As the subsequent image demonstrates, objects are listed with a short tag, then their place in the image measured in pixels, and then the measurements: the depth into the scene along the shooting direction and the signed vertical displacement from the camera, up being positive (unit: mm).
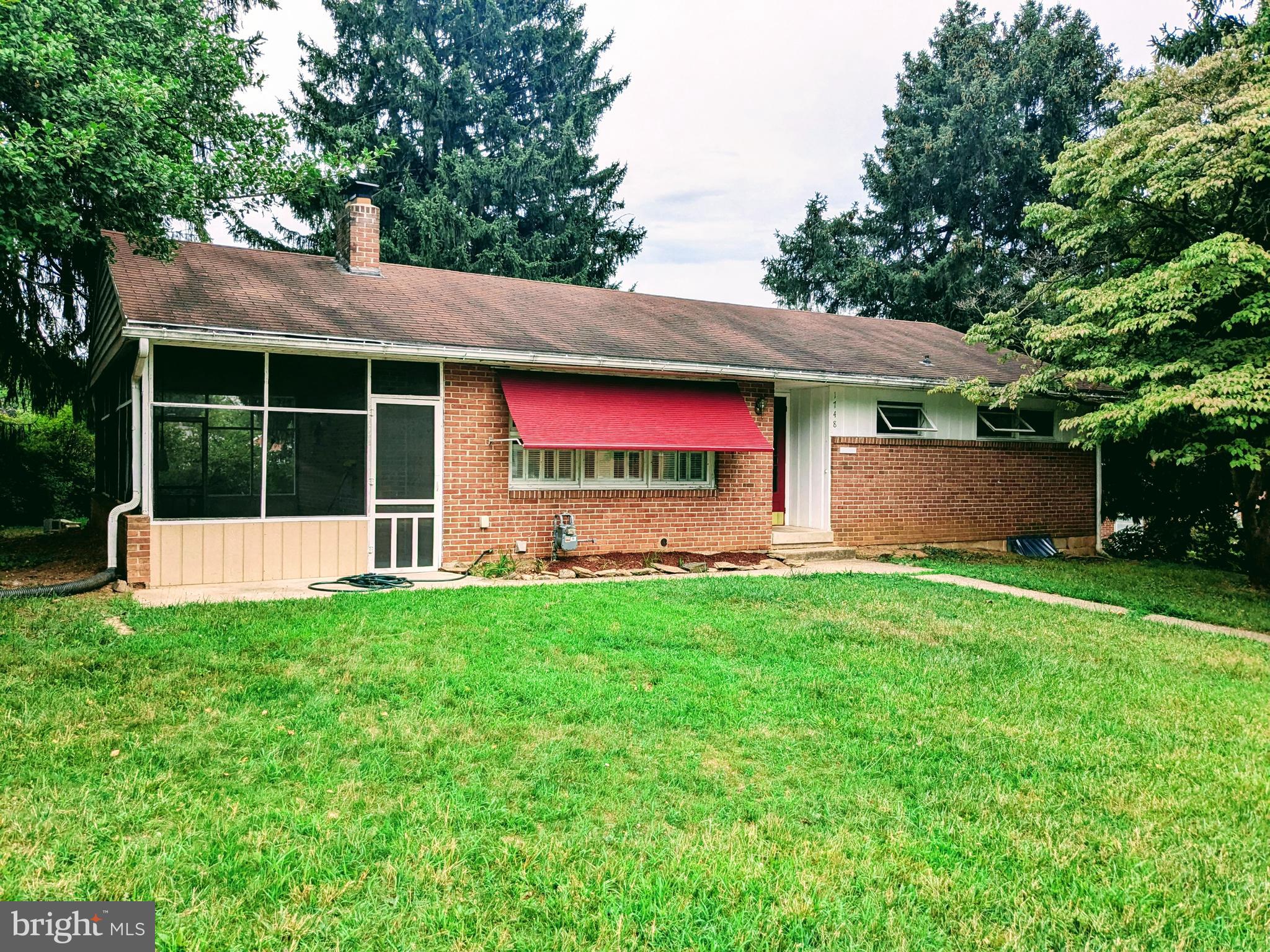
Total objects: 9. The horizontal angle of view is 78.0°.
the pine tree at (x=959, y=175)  27078 +10669
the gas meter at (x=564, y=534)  11000 -916
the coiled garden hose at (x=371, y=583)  9219 -1376
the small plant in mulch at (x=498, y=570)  10367 -1336
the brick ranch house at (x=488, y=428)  9219 +591
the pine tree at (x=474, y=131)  24312 +11533
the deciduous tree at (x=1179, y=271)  9336 +2553
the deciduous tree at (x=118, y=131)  7648 +3813
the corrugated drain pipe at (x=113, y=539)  8047 -825
